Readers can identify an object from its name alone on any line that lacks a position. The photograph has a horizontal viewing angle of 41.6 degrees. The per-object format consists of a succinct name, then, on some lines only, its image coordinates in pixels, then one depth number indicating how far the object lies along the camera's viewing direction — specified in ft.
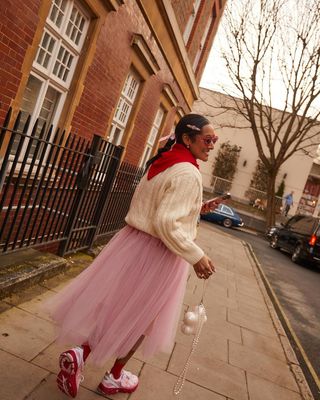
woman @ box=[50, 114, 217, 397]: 8.46
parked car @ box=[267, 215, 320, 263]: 49.21
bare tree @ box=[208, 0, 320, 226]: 68.69
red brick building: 16.07
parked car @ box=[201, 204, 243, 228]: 77.30
